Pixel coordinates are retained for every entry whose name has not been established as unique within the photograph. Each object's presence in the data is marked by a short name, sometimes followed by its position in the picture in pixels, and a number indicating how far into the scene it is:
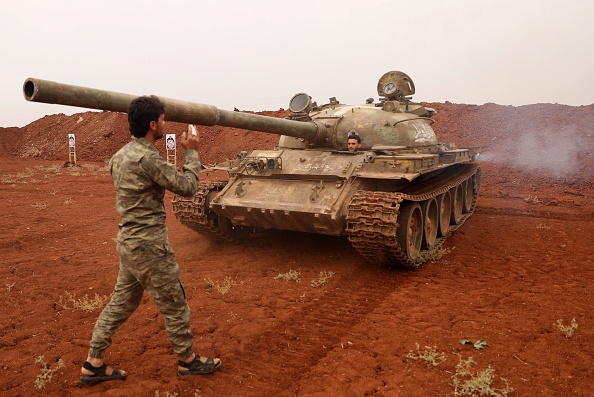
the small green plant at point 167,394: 3.70
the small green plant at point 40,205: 12.54
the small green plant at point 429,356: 4.25
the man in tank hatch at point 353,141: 7.83
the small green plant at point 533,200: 14.20
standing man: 3.64
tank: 6.48
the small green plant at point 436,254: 7.63
